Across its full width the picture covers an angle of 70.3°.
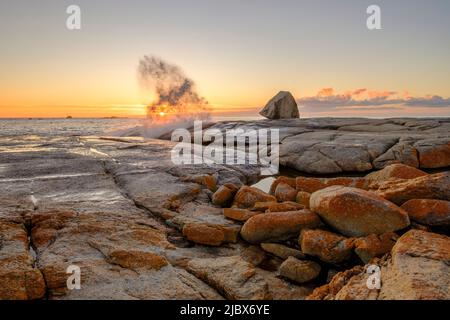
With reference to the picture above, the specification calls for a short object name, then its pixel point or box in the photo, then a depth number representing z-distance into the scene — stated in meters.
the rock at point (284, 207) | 4.46
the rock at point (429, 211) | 3.59
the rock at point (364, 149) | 9.45
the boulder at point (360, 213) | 3.57
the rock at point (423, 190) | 4.11
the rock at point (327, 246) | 3.41
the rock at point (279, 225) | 3.94
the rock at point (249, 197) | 5.21
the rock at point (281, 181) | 5.96
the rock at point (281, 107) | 24.14
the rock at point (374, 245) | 3.25
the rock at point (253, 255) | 3.70
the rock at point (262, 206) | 4.81
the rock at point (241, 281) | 3.01
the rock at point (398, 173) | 5.51
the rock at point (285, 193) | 5.22
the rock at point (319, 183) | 5.45
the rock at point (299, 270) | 3.27
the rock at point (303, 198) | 4.83
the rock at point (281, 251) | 3.69
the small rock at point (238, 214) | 4.57
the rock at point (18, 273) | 2.75
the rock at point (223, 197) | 5.48
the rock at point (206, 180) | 6.34
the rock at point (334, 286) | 2.80
